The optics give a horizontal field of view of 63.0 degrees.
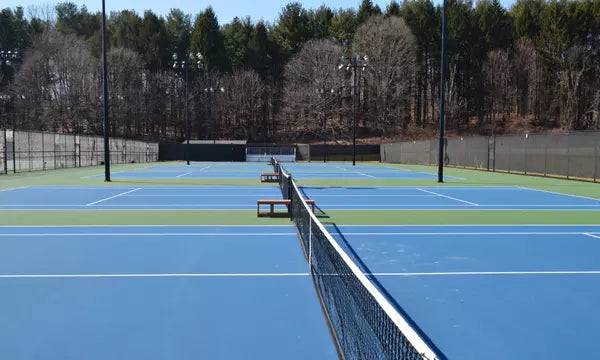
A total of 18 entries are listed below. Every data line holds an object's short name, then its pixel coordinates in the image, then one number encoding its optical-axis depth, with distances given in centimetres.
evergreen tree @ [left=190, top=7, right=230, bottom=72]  8088
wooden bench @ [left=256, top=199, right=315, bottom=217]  1200
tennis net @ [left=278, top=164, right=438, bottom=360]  306
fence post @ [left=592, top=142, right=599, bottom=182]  2311
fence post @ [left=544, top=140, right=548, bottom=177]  2683
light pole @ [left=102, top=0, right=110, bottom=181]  2131
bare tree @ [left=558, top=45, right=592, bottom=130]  6431
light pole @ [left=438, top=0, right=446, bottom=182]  2000
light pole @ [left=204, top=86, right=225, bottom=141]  7919
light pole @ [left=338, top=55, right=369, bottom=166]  4067
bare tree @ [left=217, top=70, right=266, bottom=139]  7938
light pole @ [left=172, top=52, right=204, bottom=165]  3742
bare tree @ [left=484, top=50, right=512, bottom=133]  7512
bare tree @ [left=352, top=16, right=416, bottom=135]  7438
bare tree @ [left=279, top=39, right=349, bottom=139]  7494
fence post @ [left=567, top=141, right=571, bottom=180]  2500
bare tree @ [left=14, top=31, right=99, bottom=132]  7088
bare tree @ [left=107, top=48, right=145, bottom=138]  7438
